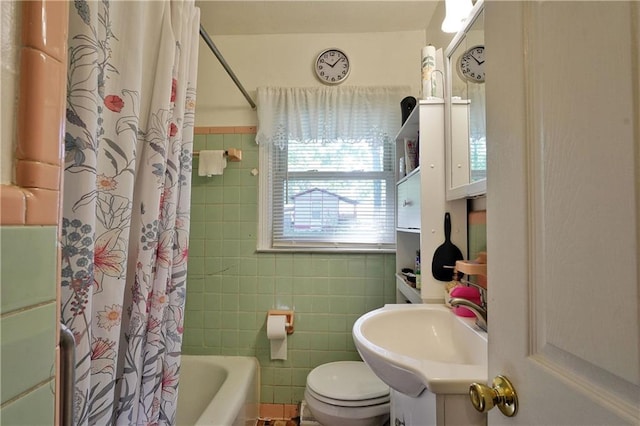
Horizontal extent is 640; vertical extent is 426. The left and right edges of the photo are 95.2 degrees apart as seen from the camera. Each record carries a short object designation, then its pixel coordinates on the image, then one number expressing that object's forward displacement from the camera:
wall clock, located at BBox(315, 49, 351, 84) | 1.86
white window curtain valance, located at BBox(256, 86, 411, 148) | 1.82
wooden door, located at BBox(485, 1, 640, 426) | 0.32
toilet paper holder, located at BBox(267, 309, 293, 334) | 1.78
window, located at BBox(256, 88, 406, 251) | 1.87
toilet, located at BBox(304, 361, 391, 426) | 1.29
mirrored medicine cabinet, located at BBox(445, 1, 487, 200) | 1.03
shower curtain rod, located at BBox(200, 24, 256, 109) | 1.24
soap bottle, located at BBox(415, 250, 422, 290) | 1.31
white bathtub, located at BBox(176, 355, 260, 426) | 1.48
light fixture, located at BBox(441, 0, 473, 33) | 1.16
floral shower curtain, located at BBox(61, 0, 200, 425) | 0.57
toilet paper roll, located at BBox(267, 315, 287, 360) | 1.72
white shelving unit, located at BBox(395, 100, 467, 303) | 1.26
